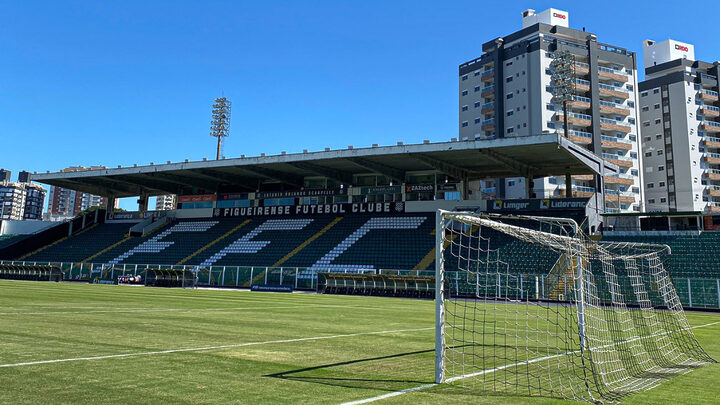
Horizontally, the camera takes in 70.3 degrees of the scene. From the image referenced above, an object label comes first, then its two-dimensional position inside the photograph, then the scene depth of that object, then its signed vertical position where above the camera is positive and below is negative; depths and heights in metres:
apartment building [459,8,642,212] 72.62 +25.77
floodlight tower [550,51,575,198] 52.97 +20.53
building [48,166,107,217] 54.31 +9.86
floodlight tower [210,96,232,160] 65.62 +18.77
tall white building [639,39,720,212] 77.75 +23.15
